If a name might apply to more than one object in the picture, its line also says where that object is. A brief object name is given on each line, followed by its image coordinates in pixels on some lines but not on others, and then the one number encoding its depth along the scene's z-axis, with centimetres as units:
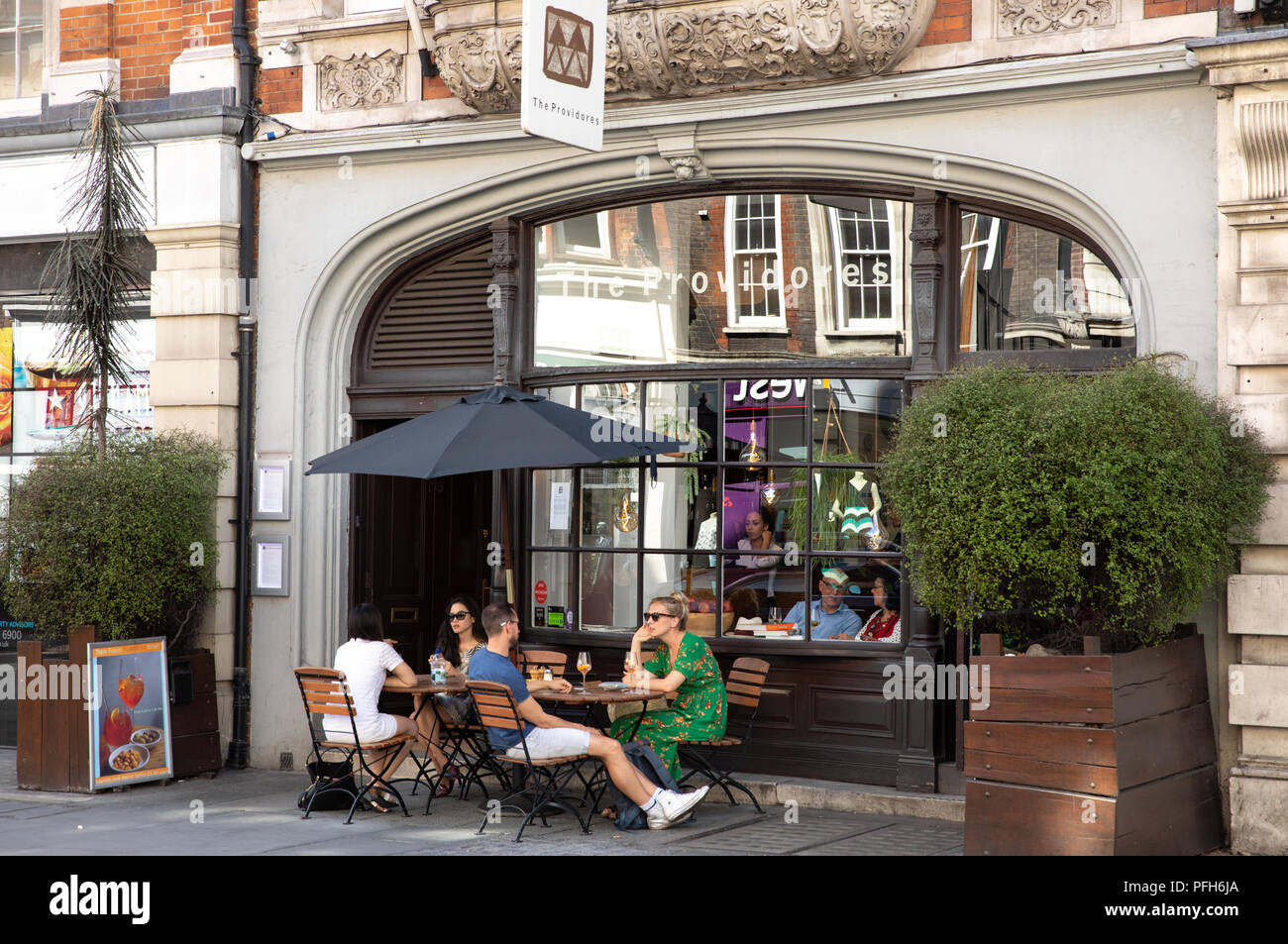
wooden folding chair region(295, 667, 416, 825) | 837
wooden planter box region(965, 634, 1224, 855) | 660
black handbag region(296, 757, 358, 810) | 866
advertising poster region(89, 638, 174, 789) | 920
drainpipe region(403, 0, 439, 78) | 988
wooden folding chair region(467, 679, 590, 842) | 772
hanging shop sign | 809
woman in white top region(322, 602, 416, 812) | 852
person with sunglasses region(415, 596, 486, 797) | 916
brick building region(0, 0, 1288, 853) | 796
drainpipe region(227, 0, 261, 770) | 1055
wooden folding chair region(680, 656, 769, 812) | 864
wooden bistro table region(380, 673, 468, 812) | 856
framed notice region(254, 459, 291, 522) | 1053
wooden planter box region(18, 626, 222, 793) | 924
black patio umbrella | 848
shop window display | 912
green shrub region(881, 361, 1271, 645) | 675
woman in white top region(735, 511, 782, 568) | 934
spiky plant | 991
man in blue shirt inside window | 912
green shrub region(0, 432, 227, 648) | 932
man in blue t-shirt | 786
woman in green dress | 826
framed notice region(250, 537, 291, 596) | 1049
